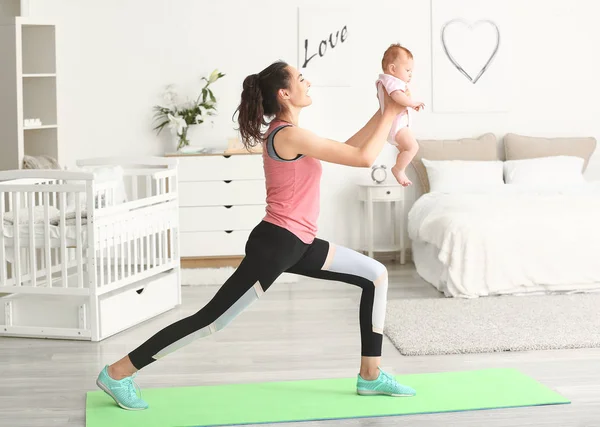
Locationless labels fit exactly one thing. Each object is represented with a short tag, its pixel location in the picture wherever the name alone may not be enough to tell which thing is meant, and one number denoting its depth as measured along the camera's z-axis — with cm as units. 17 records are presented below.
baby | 276
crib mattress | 432
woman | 283
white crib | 415
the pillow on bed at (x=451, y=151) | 631
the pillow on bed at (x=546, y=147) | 635
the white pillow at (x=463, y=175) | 606
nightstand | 616
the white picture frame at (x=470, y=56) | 639
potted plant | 598
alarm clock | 627
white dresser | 572
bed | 492
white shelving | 540
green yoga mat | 298
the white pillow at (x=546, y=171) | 609
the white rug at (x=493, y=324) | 392
